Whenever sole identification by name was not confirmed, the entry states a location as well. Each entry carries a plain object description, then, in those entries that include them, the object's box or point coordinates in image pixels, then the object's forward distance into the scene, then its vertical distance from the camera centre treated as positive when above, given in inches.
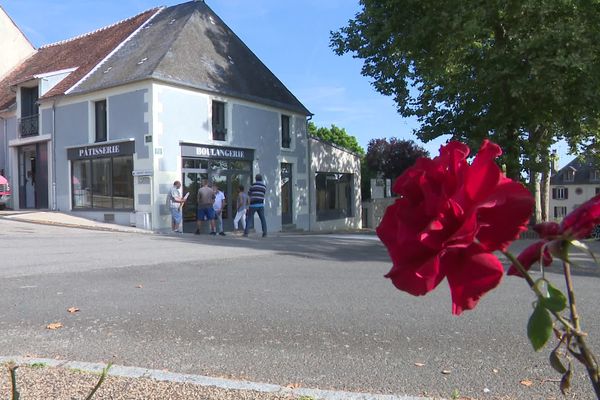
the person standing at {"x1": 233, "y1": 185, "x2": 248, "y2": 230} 695.1 -10.4
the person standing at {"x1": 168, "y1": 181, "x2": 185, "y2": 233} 701.3 -7.6
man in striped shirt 634.2 -0.7
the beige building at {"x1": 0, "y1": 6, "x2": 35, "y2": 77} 1093.8 +323.1
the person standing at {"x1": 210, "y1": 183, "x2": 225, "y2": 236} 691.4 -11.2
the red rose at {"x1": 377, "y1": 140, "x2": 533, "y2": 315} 38.6 -1.9
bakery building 754.8 +112.4
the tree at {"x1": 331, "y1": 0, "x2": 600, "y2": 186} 572.7 +154.2
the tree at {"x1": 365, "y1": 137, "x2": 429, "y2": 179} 1574.8 +122.6
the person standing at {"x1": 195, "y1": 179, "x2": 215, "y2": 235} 666.8 -10.1
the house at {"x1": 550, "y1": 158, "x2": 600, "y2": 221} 2869.1 +51.0
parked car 896.8 +15.9
